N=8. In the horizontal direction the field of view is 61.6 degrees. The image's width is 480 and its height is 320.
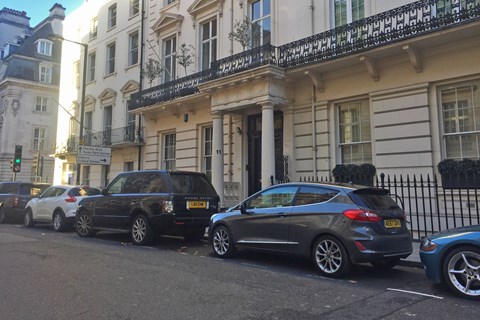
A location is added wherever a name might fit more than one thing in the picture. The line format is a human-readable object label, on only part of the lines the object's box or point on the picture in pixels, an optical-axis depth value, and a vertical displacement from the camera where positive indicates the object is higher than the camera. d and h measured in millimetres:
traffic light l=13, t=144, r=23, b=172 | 23234 +2230
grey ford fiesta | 6719 -509
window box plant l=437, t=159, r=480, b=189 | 10320 +623
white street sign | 18634 +2040
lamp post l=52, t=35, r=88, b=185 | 19438 +4244
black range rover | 9992 -166
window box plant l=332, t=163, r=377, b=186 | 12461 +762
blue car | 5582 -901
